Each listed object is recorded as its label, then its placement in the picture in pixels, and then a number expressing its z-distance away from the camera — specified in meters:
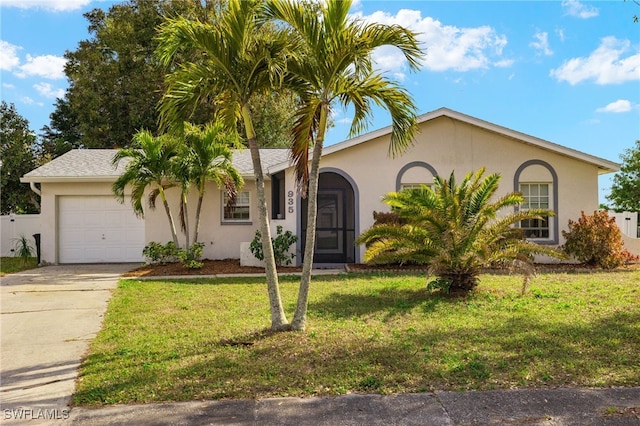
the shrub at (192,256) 13.13
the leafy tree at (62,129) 30.71
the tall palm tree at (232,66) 5.72
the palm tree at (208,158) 12.62
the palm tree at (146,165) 12.71
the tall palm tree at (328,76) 5.81
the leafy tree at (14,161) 24.62
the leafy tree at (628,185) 31.00
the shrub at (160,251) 13.80
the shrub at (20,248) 16.55
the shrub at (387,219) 13.01
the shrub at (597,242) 12.63
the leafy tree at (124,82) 23.88
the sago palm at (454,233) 8.39
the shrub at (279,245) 13.20
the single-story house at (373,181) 13.55
